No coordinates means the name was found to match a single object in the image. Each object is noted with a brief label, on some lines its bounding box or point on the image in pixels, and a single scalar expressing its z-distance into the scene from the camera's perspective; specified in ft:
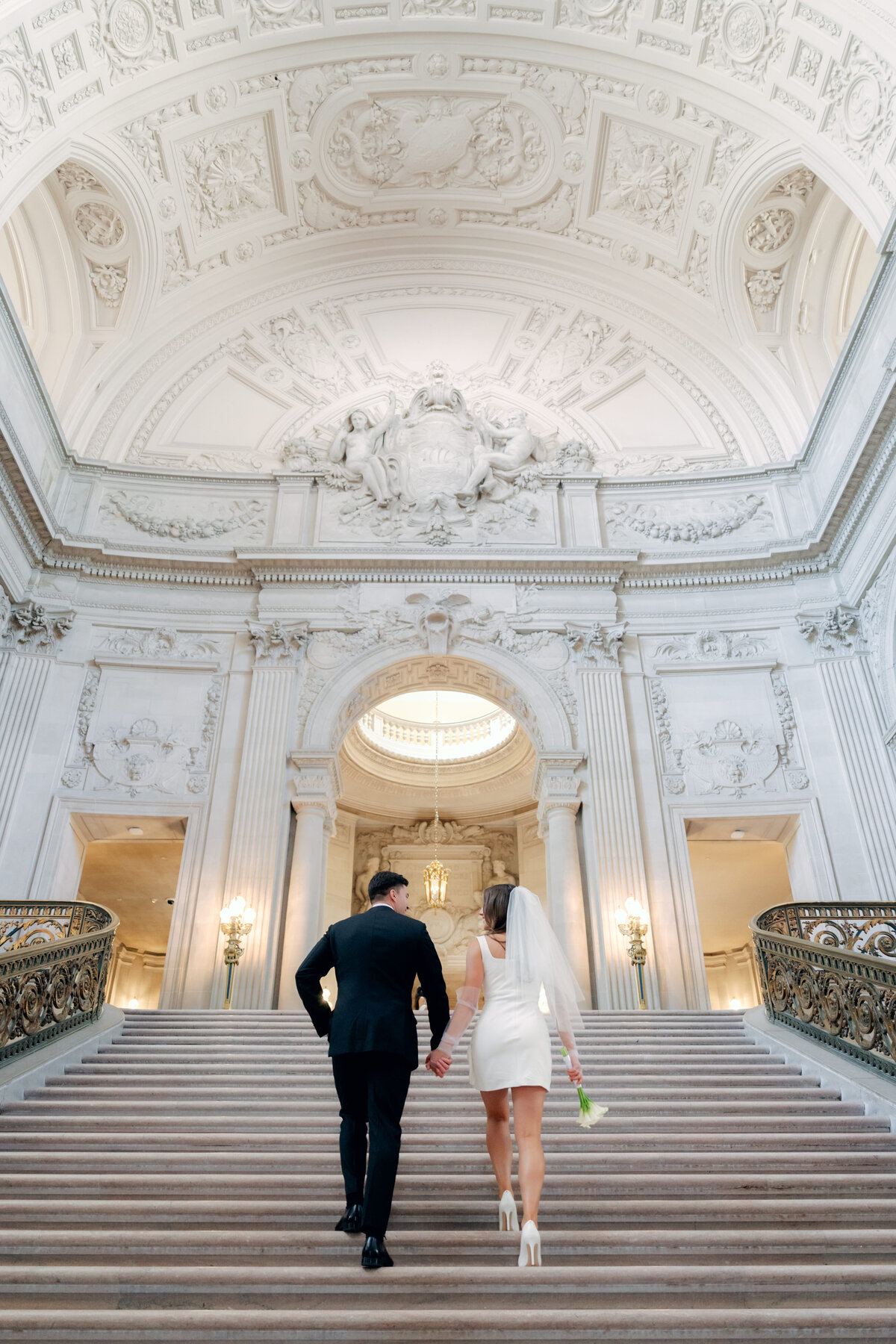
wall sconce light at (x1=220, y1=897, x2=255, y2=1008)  39.04
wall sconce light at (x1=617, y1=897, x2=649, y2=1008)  40.01
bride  12.63
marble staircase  10.39
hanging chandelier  53.01
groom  11.61
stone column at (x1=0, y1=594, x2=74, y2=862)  43.73
